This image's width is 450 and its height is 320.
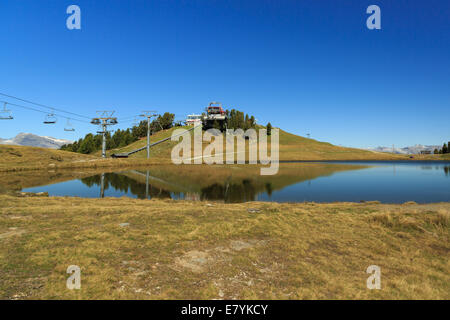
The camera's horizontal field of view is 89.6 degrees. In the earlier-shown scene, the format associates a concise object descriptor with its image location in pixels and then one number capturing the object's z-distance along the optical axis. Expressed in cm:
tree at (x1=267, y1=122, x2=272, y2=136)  17209
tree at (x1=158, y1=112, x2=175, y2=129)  14700
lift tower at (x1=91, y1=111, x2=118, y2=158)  7800
